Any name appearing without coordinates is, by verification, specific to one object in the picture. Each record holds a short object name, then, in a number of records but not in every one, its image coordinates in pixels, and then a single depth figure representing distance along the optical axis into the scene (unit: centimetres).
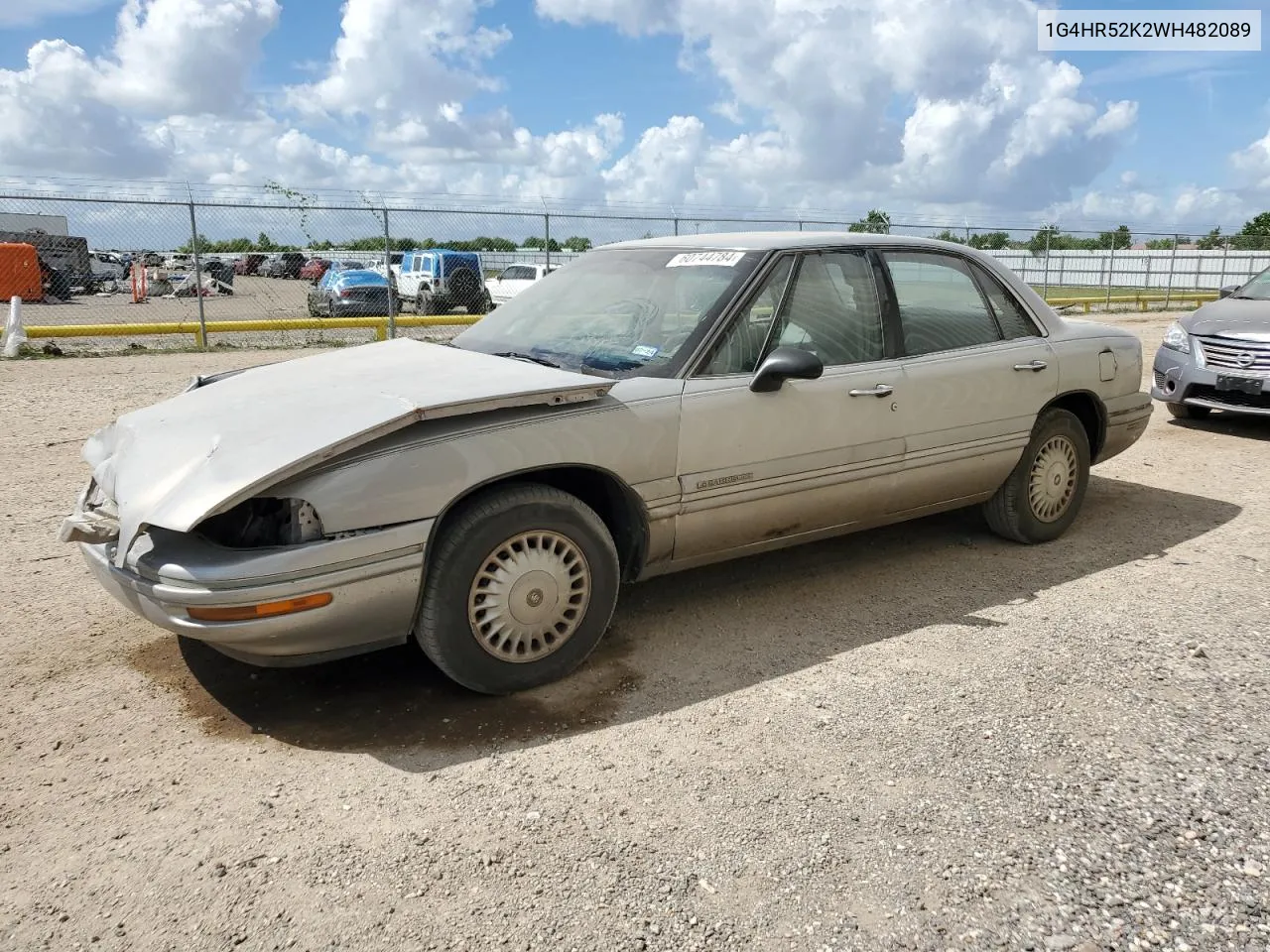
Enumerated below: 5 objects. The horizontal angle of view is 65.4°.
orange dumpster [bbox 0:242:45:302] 2630
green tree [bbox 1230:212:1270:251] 3003
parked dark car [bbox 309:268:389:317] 1991
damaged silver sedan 306
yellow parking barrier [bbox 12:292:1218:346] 1420
